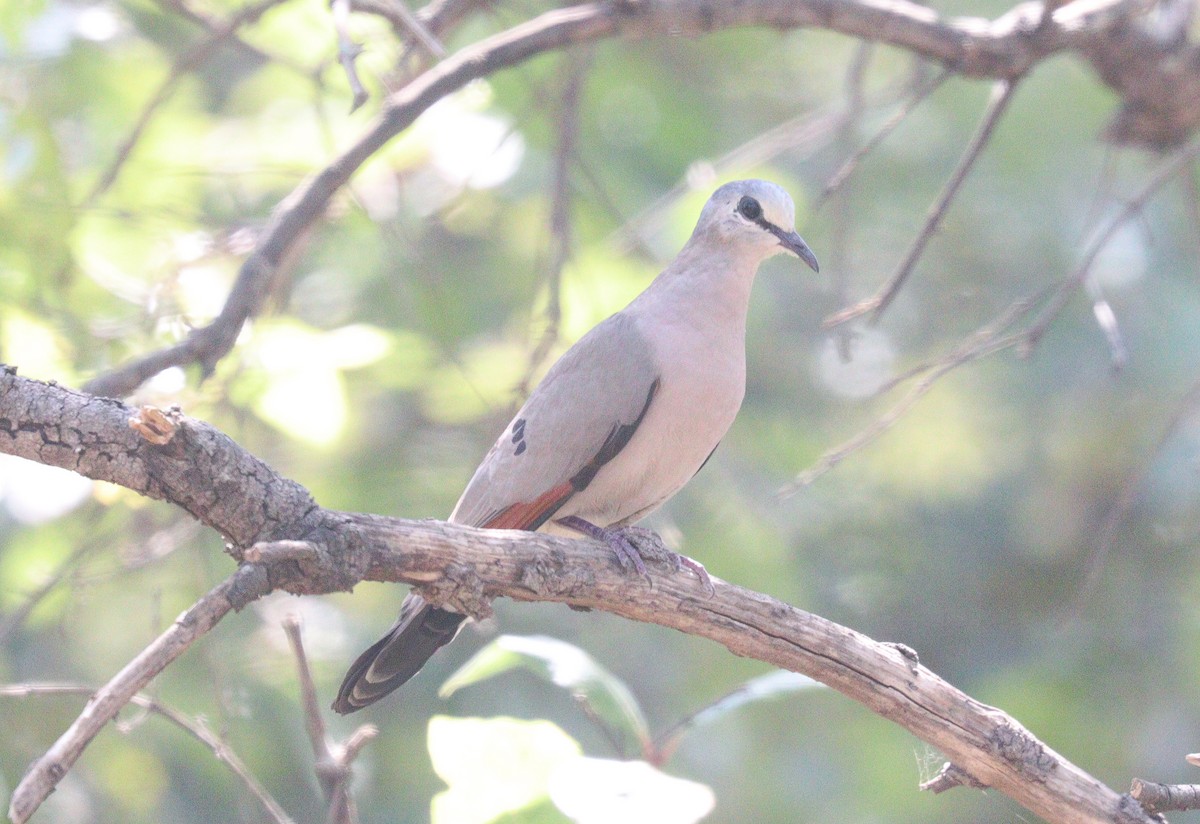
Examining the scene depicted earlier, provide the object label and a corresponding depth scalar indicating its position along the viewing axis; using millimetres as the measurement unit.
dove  6594
